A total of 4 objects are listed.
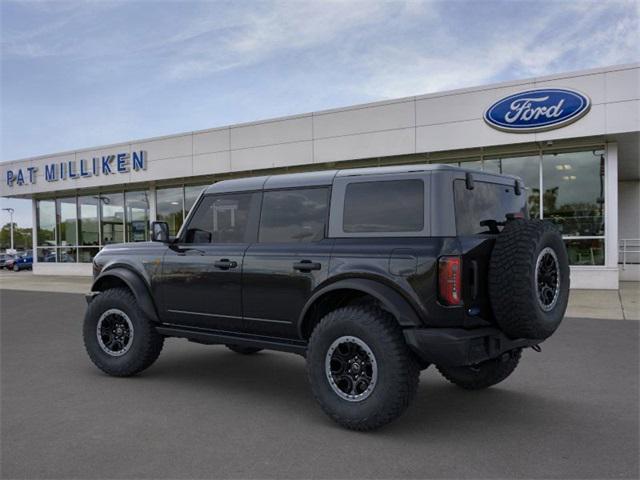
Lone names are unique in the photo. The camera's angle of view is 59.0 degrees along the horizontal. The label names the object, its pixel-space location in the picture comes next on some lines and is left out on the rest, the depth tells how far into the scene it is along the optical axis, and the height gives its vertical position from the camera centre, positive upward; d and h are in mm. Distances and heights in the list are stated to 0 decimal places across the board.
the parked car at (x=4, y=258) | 36616 -1521
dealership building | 13359 +2240
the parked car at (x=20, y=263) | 34675 -1722
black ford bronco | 3984 -390
